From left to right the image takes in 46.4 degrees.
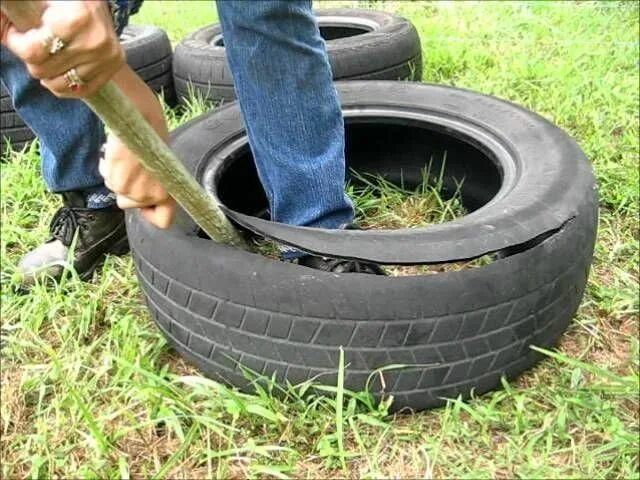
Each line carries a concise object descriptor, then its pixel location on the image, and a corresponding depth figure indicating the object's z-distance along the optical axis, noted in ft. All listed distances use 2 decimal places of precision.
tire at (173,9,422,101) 7.96
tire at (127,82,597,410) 4.09
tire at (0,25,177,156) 8.09
